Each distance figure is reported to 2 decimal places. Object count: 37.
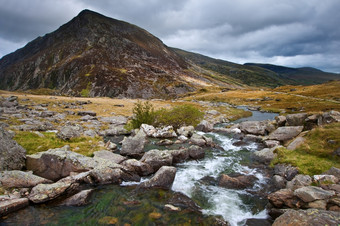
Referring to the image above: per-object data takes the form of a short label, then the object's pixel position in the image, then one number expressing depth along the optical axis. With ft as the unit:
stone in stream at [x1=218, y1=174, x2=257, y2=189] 55.62
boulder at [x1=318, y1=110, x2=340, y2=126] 83.01
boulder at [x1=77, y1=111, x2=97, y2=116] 168.94
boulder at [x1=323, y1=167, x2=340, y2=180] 49.70
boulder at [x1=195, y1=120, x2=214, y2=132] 135.03
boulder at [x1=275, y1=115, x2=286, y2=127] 113.34
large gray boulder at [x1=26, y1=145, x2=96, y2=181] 54.90
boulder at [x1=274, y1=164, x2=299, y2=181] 57.31
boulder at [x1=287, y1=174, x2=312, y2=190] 48.29
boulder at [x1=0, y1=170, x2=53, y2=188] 46.70
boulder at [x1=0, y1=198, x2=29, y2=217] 38.81
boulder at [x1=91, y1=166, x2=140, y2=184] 55.42
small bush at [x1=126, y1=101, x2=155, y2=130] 126.68
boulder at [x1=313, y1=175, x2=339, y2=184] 47.07
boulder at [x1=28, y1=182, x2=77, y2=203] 43.16
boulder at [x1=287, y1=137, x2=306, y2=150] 74.43
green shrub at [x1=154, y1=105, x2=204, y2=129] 133.39
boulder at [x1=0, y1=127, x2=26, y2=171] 52.37
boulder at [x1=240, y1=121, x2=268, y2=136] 120.96
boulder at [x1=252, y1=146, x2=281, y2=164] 73.34
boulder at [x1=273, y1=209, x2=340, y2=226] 30.89
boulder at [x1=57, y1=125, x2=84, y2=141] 84.33
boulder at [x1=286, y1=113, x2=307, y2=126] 102.38
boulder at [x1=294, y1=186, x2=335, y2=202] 39.68
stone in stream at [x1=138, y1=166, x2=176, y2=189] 54.14
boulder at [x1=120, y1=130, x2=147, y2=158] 79.17
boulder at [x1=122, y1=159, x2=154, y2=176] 62.49
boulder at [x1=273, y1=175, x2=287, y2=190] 53.77
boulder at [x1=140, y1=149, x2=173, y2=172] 66.08
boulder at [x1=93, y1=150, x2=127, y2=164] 67.99
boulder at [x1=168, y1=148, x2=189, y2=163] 75.25
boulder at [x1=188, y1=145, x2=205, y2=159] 80.18
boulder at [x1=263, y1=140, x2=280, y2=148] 91.31
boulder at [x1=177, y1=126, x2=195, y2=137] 116.86
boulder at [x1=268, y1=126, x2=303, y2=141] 94.00
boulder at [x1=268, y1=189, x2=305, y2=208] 41.29
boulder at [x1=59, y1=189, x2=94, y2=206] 44.75
